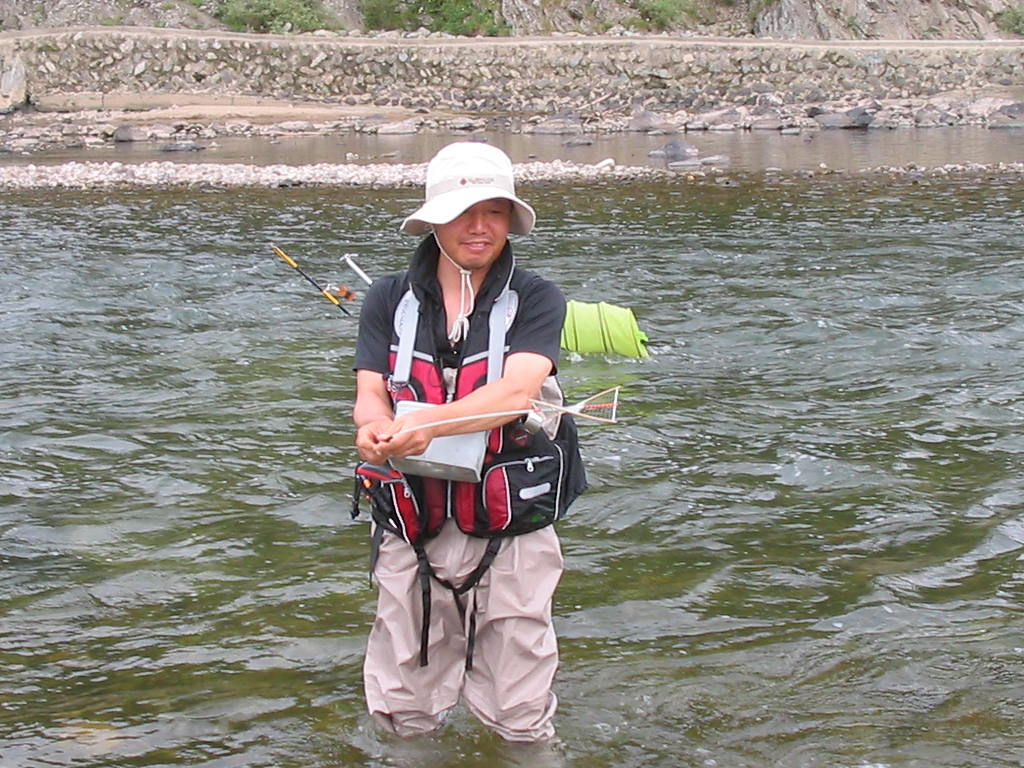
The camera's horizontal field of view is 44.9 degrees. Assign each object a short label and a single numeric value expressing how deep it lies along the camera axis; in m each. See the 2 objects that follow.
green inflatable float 11.28
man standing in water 3.94
